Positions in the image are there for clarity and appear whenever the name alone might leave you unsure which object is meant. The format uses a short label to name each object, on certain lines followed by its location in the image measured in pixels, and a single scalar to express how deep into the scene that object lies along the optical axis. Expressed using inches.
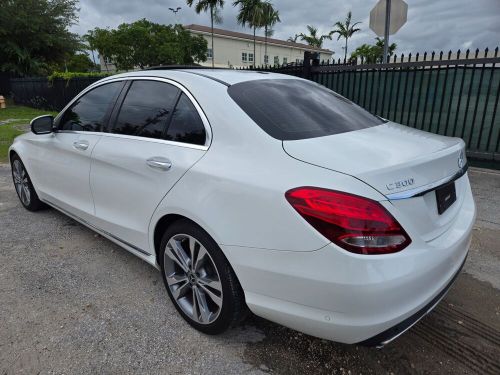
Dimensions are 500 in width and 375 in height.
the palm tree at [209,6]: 1414.9
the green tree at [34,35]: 912.9
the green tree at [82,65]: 1802.0
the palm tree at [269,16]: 1478.3
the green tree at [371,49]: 1749.5
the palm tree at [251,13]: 1454.2
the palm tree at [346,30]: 1921.8
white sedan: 63.9
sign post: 276.4
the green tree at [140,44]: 1381.6
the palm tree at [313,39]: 2145.7
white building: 1742.1
